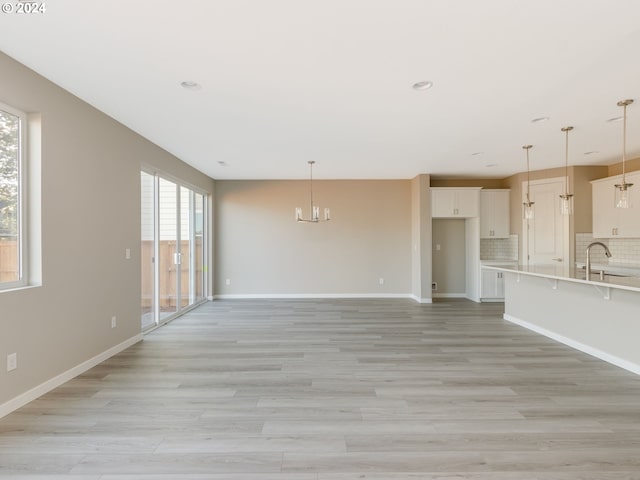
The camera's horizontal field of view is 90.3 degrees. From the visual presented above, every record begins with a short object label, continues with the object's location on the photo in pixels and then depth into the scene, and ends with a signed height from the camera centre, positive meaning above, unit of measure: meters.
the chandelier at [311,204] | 5.75 +0.86
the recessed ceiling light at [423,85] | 2.81 +1.40
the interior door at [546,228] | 5.98 +0.23
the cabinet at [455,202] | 6.77 +0.82
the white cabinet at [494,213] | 6.92 +0.60
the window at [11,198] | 2.52 +0.37
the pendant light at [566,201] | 3.77 +0.47
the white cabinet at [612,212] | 5.12 +0.47
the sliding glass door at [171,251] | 4.63 -0.14
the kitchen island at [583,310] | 3.20 -0.86
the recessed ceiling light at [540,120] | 3.66 +1.41
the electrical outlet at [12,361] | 2.42 -0.91
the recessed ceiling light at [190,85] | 2.83 +1.42
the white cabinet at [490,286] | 6.73 -0.96
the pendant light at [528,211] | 4.35 +0.41
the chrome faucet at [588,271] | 3.49 -0.35
